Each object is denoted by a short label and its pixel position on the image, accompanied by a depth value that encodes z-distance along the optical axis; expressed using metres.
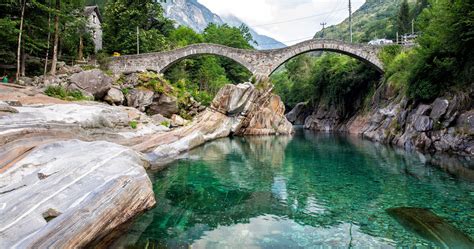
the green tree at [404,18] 59.89
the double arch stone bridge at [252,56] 32.89
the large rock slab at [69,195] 4.63
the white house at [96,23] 37.56
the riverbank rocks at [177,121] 23.85
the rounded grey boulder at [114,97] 23.14
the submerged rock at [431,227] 5.62
